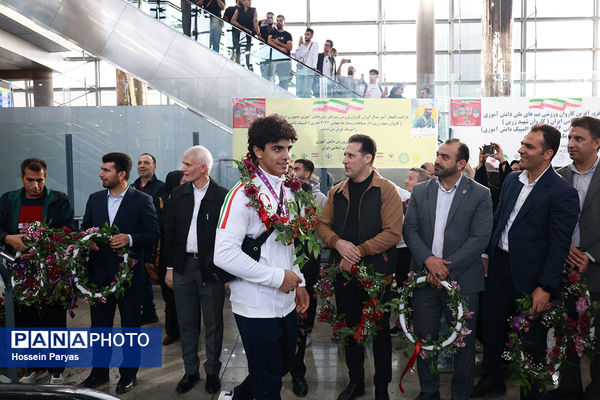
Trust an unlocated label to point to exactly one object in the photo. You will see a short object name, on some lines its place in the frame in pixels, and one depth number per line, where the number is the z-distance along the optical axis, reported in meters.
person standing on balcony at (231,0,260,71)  9.19
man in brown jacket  3.31
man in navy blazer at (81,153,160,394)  3.74
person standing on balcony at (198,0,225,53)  8.59
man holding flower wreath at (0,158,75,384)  3.86
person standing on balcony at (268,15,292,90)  9.72
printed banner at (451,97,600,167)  7.21
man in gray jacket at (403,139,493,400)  3.28
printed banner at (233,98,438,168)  7.00
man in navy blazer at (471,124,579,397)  3.07
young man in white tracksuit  2.26
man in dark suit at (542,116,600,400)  3.24
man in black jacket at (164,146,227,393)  3.71
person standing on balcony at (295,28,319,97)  10.26
